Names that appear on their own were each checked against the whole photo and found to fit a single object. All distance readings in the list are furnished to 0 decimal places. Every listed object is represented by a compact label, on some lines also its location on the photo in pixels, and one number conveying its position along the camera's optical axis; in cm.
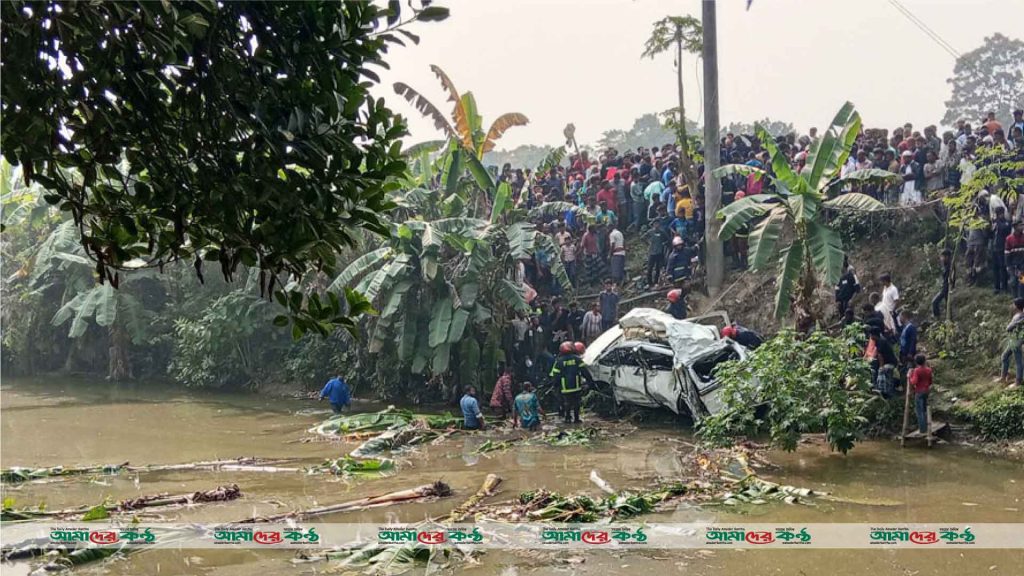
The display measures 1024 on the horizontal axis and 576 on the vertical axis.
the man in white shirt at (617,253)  1820
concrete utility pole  1669
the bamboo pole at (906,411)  1179
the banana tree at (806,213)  1288
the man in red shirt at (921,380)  1137
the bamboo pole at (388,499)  912
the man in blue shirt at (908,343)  1255
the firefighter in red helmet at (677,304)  1603
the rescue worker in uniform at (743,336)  1356
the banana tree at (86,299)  2111
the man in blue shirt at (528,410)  1438
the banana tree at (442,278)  1619
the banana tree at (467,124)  1691
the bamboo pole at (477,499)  891
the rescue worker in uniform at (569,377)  1466
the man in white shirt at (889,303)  1344
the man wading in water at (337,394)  1612
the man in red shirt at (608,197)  1917
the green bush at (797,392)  1100
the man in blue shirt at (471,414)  1438
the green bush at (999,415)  1147
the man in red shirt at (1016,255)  1305
